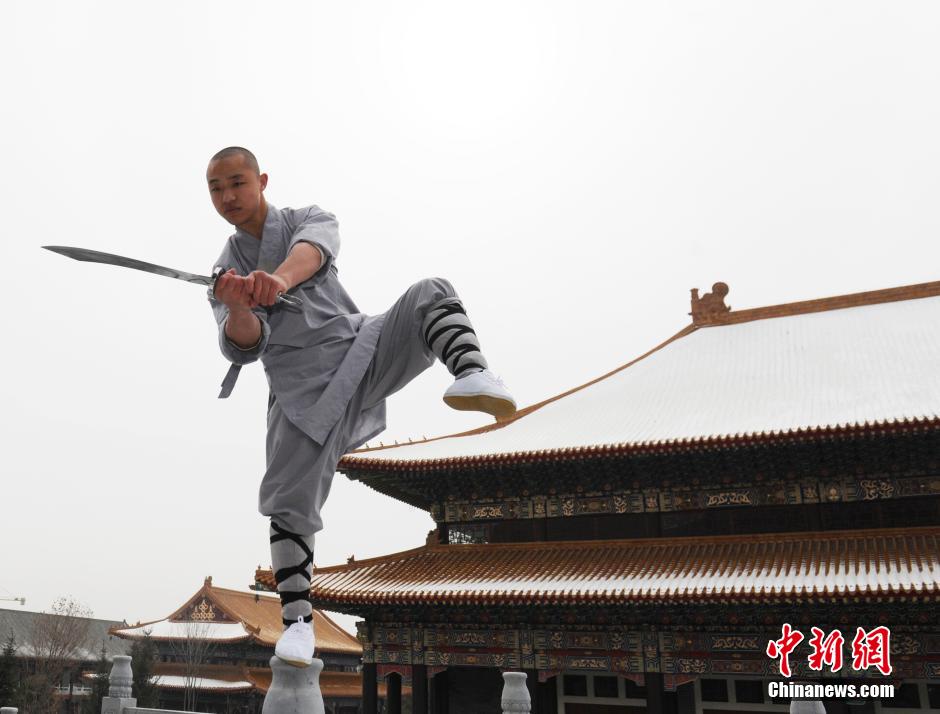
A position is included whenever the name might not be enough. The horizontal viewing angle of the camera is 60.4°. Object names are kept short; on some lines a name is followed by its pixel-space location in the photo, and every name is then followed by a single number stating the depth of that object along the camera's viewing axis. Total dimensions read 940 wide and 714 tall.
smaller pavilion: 26.22
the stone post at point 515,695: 7.61
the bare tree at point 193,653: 25.61
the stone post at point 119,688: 8.63
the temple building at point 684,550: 10.44
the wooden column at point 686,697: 11.62
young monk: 2.47
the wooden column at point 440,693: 12.91
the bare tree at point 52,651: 25.09
